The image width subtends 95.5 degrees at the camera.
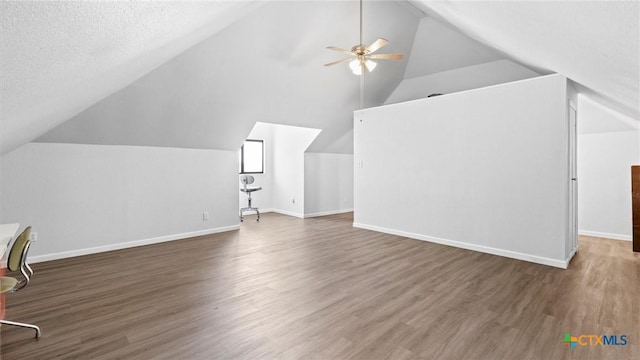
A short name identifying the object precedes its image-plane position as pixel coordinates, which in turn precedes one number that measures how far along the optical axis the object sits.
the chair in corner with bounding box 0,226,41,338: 2.17
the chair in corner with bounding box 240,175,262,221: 6.99
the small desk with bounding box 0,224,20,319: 2.21
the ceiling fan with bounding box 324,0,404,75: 3.70
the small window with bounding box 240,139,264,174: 7.87
